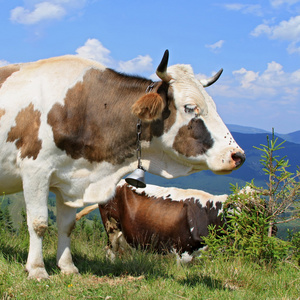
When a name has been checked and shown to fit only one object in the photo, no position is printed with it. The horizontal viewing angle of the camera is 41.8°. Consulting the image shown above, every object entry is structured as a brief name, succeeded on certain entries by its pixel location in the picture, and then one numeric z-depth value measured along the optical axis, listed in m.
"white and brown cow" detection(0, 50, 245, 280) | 5.29
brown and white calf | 8.38
